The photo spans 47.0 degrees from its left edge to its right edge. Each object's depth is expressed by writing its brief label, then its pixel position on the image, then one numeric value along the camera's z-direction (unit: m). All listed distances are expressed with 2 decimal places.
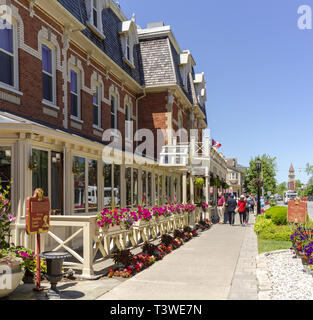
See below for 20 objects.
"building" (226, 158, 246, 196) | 83.12
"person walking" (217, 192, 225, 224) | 23.67
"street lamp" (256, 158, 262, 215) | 25.57
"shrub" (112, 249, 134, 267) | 7.66
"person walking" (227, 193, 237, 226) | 19.66
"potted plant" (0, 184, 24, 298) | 5.30
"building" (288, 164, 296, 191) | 174.50
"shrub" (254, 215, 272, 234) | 14.57
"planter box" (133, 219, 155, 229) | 10.07
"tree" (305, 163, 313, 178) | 104.06
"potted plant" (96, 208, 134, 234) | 7.48
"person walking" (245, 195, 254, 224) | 21.11
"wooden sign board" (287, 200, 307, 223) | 11.27
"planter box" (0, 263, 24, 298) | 5.28
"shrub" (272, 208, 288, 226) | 15.37
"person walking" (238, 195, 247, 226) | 20.06
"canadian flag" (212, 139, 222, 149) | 26.04
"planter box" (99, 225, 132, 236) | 7.59
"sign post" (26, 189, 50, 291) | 5.80
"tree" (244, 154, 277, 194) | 63.84
